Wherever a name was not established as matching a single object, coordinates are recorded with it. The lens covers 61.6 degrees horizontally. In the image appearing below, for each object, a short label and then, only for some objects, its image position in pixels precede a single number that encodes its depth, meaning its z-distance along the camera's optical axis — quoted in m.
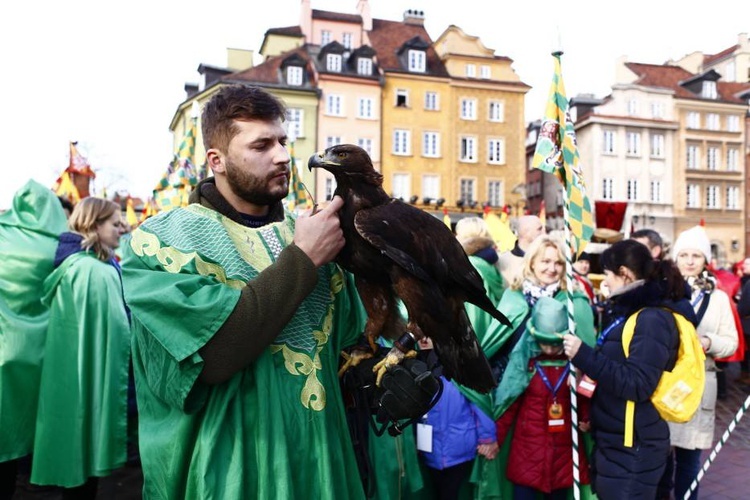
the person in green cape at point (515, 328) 4.14
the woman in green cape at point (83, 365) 4.77
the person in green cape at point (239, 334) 1.84
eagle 1.95
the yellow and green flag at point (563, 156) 4.58
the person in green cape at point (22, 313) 4.77
